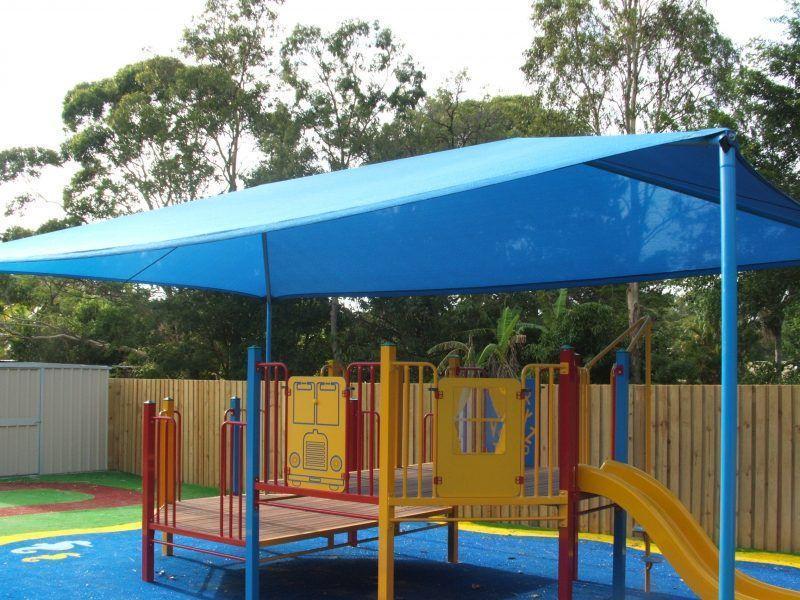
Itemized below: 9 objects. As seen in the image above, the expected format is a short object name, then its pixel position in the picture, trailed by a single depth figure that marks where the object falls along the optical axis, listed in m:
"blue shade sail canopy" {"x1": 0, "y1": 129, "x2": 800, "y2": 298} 5.17
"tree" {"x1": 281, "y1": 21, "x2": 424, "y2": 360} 25.41
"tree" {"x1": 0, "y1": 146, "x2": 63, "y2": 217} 28.91
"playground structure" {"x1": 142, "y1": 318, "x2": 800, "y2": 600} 5.72
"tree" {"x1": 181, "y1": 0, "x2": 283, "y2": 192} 26.02
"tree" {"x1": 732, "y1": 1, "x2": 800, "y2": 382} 16.62
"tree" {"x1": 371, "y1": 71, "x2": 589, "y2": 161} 25.08
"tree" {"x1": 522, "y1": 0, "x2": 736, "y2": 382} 23.17
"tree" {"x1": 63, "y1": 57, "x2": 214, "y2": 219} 25.81
